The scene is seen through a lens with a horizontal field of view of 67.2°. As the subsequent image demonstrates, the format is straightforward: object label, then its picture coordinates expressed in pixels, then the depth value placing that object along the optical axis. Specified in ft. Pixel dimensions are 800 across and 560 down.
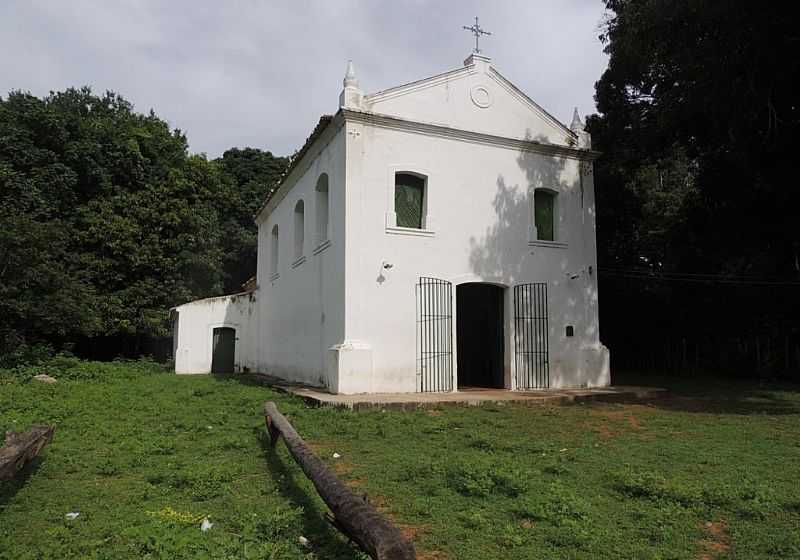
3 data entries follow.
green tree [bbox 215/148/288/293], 101.55
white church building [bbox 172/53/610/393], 38.24
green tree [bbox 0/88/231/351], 65.92
